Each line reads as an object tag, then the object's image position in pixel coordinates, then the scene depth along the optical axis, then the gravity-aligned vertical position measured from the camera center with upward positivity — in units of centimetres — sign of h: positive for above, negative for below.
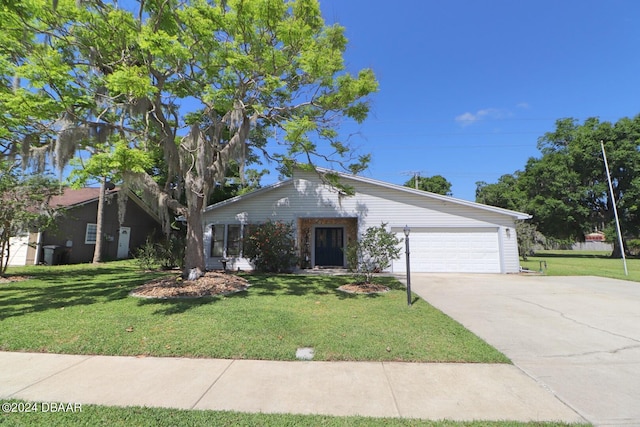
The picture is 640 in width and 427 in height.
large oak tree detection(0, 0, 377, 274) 701 +479
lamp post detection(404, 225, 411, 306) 685 -66
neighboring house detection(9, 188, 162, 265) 1500 +89
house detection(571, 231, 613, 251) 4074 +31
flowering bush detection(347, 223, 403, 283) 875 -3
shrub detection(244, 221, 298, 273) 1305 +11
